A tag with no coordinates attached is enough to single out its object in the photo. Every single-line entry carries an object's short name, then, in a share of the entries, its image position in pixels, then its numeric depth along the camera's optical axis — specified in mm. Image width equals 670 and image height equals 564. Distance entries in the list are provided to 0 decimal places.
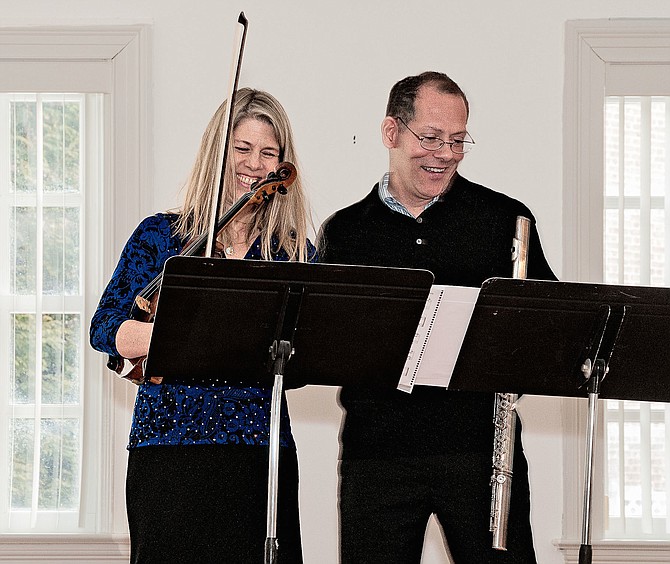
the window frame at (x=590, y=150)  5273
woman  4030
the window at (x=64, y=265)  5254
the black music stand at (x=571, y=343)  3967
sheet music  3975
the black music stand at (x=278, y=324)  3853
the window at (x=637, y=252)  5371
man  4340
